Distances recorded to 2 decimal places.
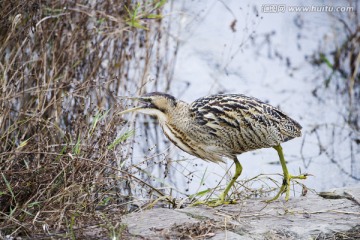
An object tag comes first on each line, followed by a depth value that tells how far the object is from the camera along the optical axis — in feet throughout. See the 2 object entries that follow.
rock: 32.73
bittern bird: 35.91
